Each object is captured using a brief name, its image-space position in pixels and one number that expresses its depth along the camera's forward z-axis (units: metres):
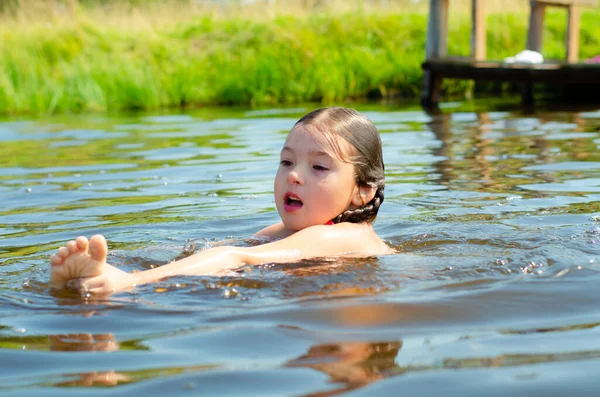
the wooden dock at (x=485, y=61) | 12.47
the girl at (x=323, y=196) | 4.00
